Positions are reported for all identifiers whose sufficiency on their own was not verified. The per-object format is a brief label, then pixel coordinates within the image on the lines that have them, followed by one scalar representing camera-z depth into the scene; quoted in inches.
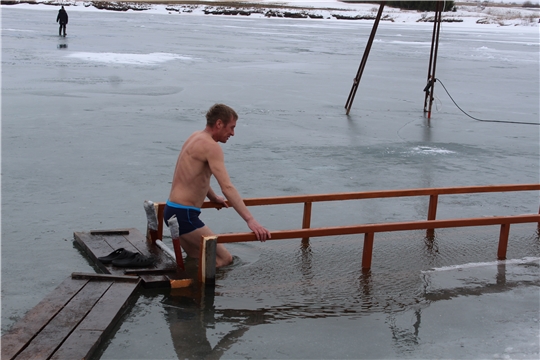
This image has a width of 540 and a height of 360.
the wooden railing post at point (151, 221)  233.5
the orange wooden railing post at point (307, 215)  258.8
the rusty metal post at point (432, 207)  273.4
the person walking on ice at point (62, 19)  1179.3
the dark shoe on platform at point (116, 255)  216.6
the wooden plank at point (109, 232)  244.7
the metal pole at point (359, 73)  552.9
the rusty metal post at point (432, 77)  537.6
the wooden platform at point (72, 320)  155.3
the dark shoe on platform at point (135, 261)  213.2
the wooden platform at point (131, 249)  206.8
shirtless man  211.3
